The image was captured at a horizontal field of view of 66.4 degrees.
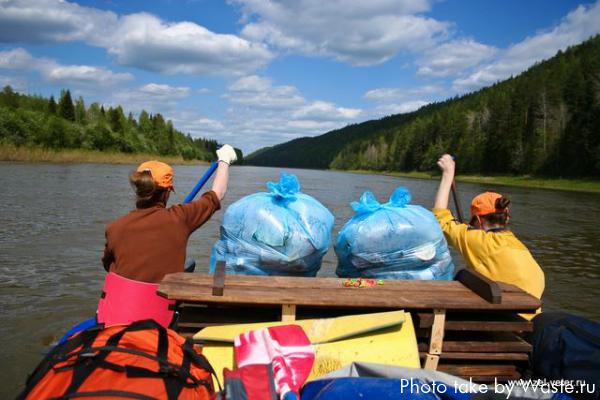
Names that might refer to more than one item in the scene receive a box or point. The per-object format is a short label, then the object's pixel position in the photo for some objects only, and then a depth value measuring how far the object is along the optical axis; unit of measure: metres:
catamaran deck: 2.69
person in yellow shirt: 3.34
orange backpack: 1.77
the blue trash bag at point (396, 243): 3.63
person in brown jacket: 2.85
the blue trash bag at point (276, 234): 3.62
